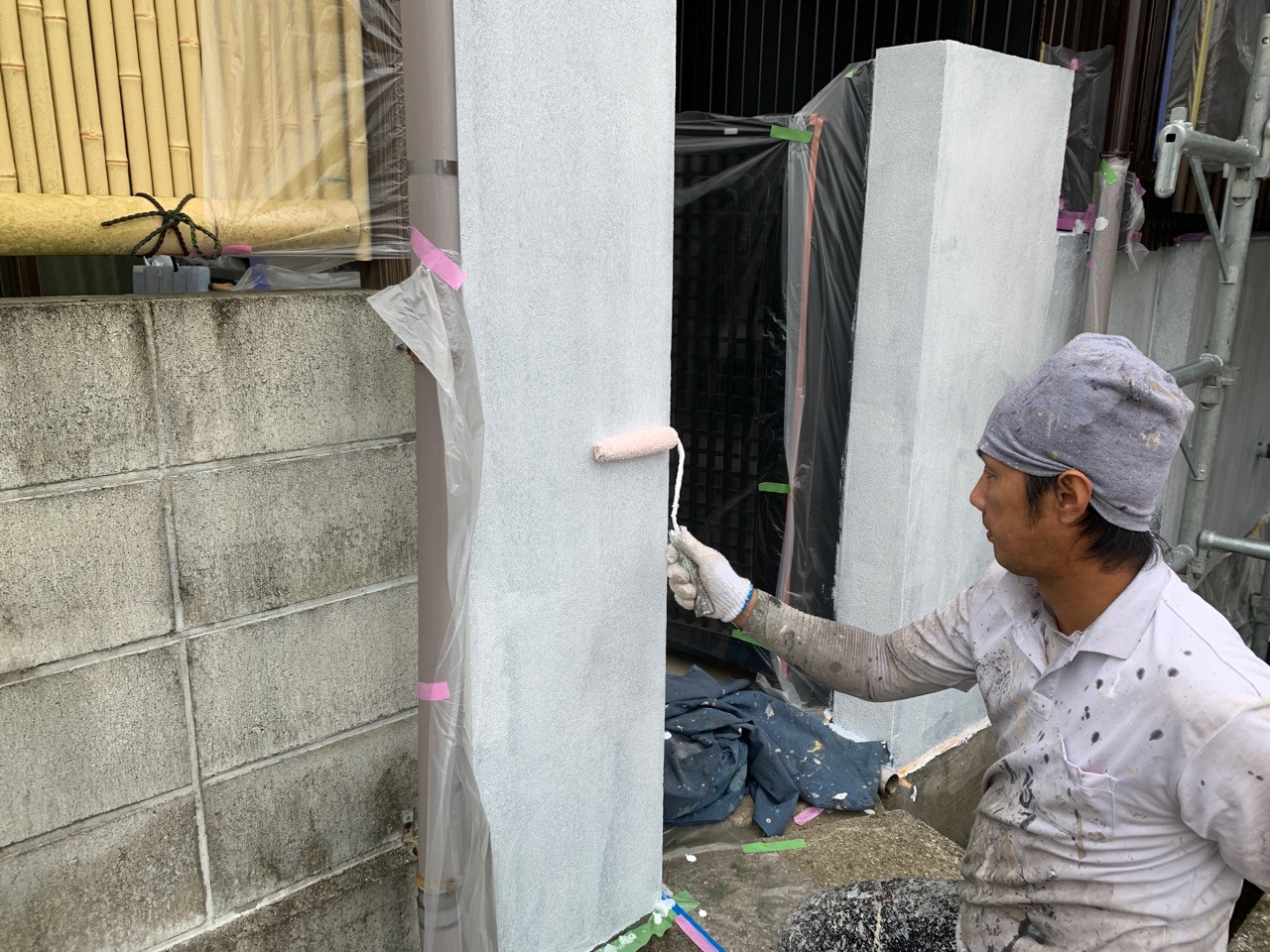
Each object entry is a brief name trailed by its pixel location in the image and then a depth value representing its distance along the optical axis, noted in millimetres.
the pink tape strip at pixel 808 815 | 3379
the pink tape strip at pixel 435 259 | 1718
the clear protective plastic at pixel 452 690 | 1721
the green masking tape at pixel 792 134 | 3566
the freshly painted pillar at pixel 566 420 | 1850
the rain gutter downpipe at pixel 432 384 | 1643
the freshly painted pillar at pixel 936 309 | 3197
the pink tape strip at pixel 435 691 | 1844
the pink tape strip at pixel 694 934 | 2688
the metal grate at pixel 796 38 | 4238
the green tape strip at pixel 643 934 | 2596
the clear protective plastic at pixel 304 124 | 1767
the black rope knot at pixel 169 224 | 1688
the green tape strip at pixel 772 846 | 3213
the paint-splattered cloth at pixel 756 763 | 3314
